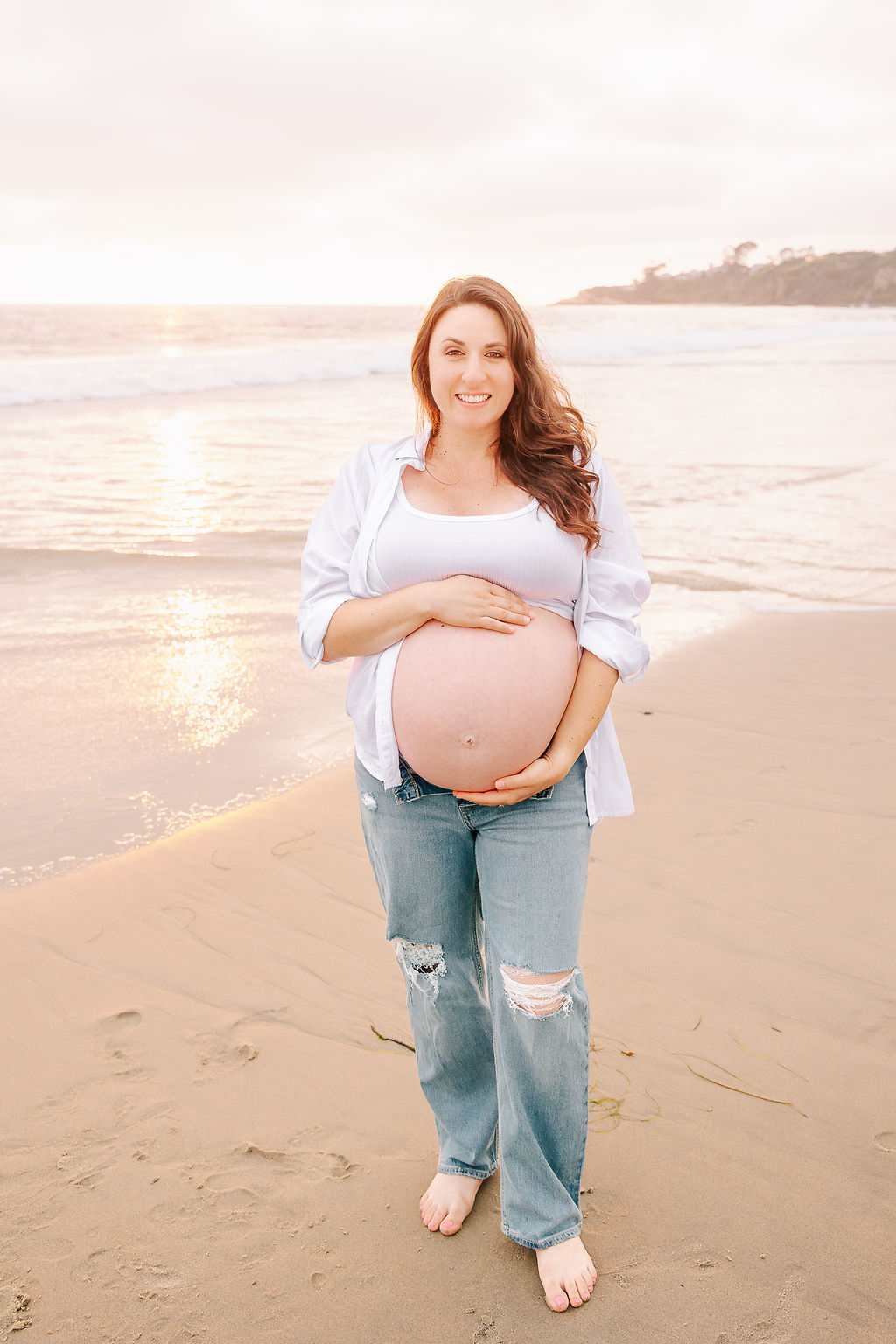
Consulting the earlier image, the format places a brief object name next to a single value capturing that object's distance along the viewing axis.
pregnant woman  1.96
